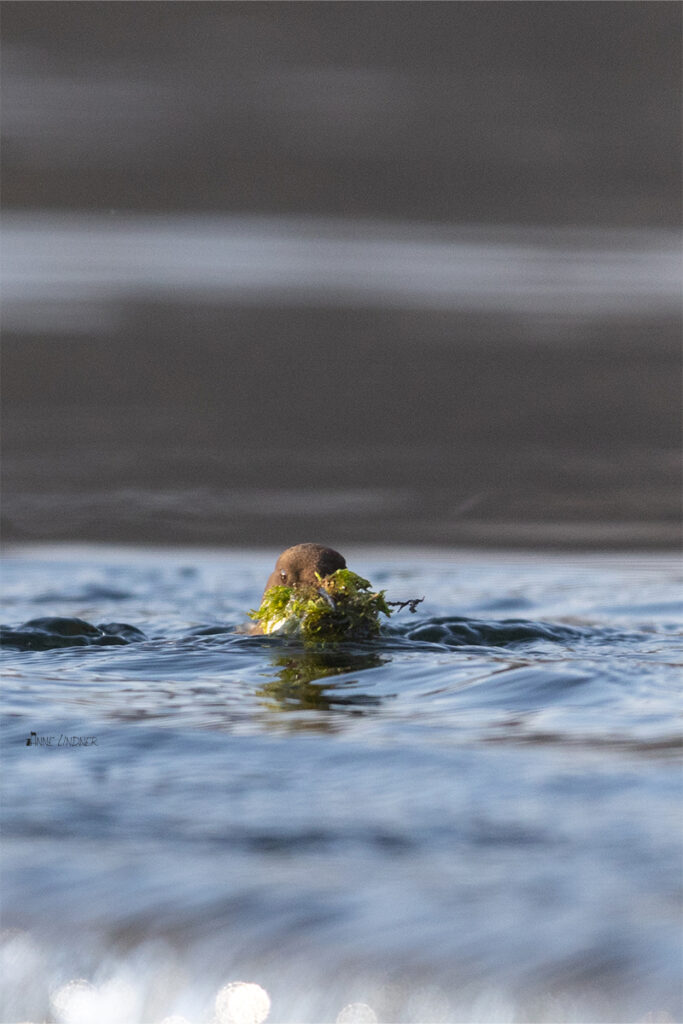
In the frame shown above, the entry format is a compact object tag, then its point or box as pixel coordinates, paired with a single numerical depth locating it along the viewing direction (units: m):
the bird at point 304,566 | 8.66
